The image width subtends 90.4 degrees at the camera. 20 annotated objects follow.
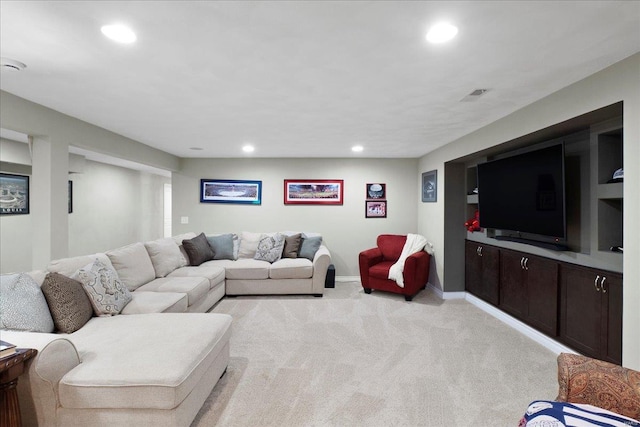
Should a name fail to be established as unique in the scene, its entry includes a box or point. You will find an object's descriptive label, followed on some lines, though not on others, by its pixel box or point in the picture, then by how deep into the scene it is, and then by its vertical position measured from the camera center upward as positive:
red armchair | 4.57 -0.81
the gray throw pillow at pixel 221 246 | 5.23 -0.54
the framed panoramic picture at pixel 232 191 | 5.96 +0.42
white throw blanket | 4.61 -0.60
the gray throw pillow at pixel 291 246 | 5.28 -0.54
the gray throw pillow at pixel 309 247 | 5.31 -0.56
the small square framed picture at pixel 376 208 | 5.91 +0.12
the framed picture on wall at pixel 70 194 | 5.88 +0.35
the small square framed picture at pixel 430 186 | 5.04 +0.47
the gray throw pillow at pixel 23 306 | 1.93 -0.59
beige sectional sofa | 1.66 -0.85
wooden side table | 1.46 -0.82
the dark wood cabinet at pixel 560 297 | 2.44 -0.79
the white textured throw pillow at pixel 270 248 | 5.14 -0.56
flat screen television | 2.88 +0.19
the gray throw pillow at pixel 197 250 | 4.80 -0.56
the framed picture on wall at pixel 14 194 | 4.62 +0.28
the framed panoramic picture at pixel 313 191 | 5.92 +0.43
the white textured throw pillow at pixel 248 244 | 5.41 -0.53
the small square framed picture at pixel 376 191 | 5.91 +0.43
